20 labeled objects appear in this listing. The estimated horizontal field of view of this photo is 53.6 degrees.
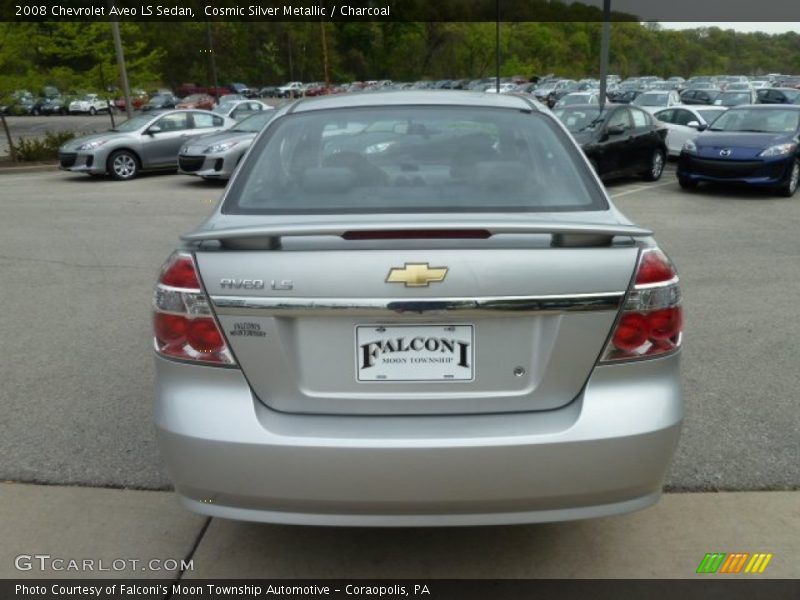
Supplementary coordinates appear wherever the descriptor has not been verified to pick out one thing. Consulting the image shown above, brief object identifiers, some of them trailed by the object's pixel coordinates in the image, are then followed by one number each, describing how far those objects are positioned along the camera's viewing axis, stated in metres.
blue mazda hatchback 13.10
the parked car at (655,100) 24.73
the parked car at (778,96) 28.73
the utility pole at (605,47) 20.41
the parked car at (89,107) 53.00
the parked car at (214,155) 15.31
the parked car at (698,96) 29.73
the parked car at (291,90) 79.01
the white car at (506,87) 59.40
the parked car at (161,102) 52.07
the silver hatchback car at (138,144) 16.92
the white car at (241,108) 22.69
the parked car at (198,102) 44.77
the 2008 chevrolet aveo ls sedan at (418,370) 2.44
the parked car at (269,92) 83.81
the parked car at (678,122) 17.89
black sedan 14.42
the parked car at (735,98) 25.11
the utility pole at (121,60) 22.47
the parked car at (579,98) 31.97
